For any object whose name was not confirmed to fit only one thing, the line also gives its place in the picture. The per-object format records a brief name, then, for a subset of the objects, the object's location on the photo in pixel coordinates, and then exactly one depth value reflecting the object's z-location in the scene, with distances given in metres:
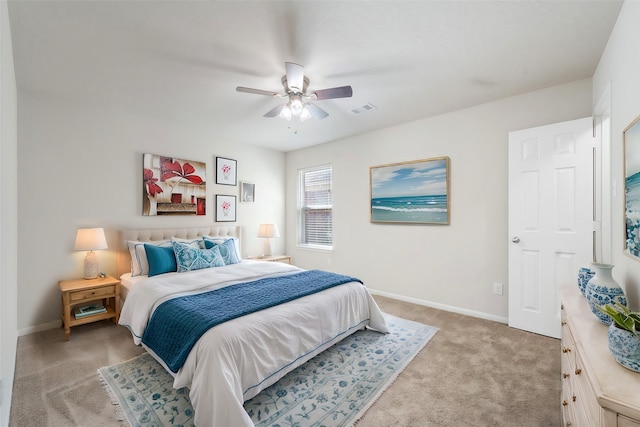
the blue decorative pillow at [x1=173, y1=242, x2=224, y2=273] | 3.28
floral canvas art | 3.76
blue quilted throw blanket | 1.89
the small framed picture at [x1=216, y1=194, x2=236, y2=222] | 4.53
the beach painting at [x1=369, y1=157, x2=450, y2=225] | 3.66
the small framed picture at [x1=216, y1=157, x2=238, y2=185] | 4.52
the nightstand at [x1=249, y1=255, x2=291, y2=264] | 4.80
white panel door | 2.65
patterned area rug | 1.78
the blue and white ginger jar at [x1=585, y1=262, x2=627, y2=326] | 1.41
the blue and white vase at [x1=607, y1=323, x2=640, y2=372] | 1.01
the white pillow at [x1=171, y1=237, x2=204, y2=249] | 3.62
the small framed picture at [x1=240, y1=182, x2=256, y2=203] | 4.88
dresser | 0.87
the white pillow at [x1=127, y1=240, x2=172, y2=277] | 3.24
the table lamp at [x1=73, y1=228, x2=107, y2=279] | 3.08
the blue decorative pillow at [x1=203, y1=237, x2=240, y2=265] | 3.73
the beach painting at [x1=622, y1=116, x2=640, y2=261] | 1.48
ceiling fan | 2.21
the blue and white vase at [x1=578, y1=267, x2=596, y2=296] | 1.79
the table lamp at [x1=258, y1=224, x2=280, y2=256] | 4.89
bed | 1.69
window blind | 5.09
